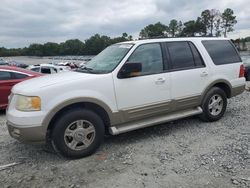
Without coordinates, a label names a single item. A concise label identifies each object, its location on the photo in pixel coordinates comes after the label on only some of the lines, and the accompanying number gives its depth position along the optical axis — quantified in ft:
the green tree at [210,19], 197.75
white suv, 9.52
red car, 17.69
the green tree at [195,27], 191.17
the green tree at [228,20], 195.44
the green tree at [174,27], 220.38
